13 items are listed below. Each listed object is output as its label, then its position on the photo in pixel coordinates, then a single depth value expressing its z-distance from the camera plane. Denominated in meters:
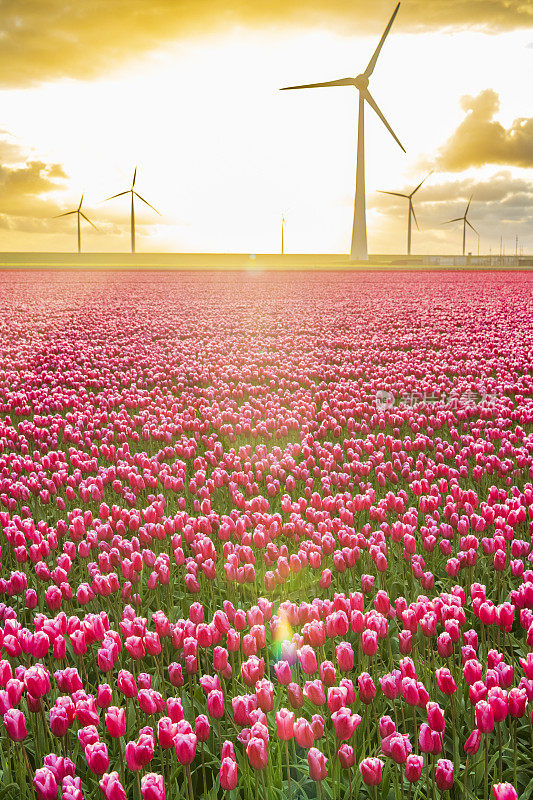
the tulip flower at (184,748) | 2.49
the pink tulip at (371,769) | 2.48
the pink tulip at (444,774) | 2.56
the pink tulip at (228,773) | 2.39
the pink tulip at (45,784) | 2.40
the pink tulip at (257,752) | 2.51
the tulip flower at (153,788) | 2.26
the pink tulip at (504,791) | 2.24
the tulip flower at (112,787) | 2.28
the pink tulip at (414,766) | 2.49
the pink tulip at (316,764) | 2.48
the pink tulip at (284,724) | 2.63
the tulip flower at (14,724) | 2.68
